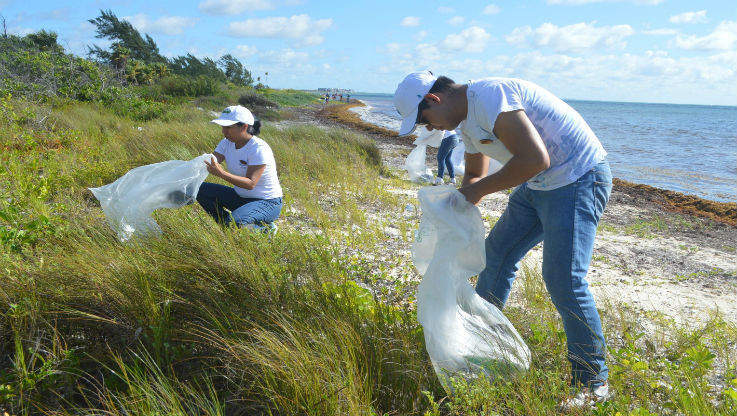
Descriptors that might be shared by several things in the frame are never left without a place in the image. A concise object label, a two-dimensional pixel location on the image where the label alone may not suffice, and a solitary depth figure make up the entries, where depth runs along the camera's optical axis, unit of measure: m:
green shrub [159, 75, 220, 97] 22.53
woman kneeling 3.55
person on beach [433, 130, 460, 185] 7.62
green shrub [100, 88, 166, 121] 11.00
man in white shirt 1.79
